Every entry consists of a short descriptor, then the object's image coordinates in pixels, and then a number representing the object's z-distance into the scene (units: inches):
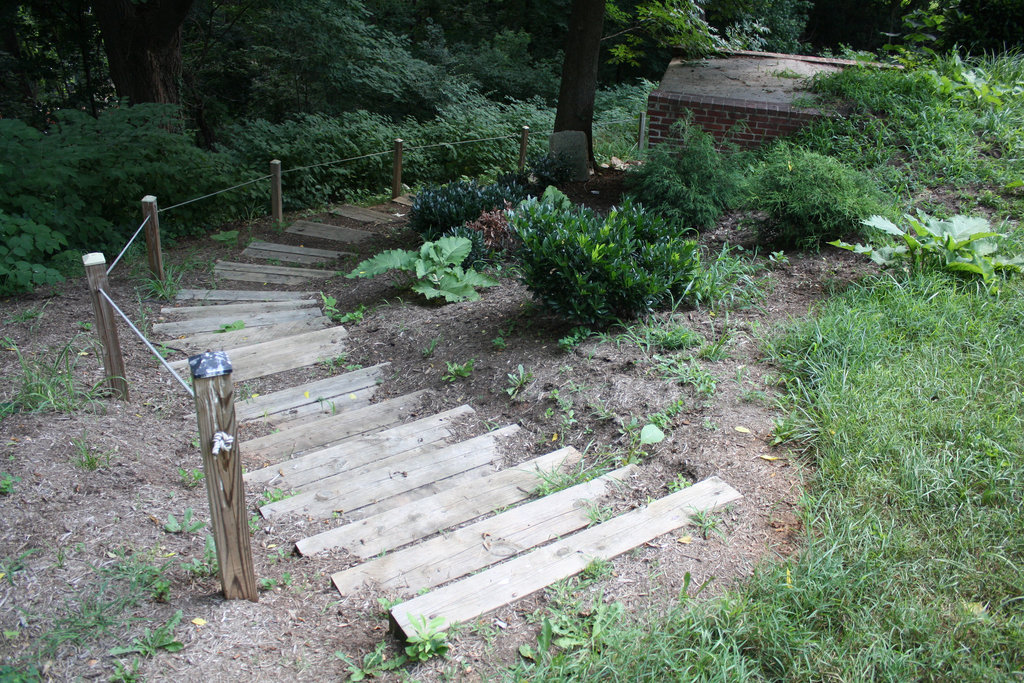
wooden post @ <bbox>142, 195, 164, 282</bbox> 219.8
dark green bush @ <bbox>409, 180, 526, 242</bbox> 259.6
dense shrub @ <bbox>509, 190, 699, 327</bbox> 169.9
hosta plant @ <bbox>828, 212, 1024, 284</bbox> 174.9
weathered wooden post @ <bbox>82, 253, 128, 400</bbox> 142.9
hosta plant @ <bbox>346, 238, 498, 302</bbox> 214.4
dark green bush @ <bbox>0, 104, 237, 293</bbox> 233.6
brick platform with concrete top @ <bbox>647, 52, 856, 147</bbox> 304.5
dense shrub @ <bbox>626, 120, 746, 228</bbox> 238.8
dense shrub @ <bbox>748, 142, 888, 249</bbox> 204.1
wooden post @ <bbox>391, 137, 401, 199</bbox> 354.9
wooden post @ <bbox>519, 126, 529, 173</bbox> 388.5
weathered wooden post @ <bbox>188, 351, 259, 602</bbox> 88.4
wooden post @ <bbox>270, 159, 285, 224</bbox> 308.0
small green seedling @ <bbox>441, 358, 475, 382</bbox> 175.8
